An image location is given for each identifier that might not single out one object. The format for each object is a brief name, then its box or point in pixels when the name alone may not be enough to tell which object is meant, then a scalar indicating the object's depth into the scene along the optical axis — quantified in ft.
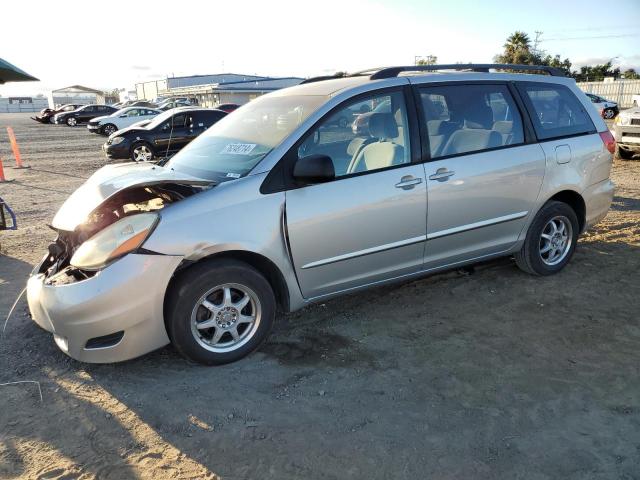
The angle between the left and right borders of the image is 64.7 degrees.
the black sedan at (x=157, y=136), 45.06
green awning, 16.61
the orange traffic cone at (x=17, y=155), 46.39
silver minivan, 10.22
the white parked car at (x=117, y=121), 80.89
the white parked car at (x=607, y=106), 85.20
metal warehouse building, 177.17
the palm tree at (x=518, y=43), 210.38
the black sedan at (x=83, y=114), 114.62
